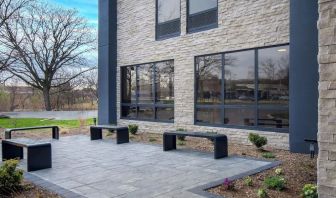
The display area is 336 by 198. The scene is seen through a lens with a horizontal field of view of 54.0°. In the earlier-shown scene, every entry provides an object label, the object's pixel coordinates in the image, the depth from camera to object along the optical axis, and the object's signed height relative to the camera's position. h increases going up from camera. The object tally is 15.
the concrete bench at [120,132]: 10.41 -1.16
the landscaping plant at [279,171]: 6.15 -1.42
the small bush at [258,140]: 8.65 -1.17
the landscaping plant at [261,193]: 4.76 -1.42
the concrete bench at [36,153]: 6.82 -1.20
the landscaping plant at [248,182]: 5.48 -1.44
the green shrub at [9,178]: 5.24 -1.31
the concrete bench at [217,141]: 7.81 -1.08
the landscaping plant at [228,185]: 5.30 -1.45
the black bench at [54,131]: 10.75 -1.25
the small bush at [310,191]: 4.53 -1.34
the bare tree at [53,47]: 31.88 +5.02
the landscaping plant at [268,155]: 7.81 -1.44
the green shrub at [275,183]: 5.16 -1.39
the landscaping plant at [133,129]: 12.34 -1.24
